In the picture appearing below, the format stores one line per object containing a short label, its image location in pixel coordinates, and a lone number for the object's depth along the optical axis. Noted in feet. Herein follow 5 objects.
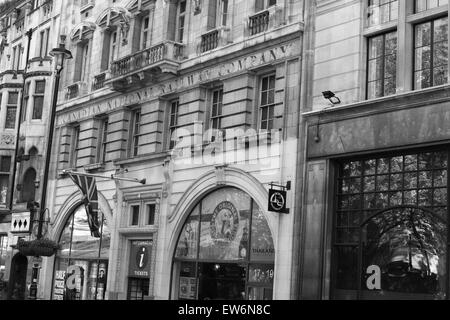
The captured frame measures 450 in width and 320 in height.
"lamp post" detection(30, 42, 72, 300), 84.41
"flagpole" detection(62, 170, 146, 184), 83.55
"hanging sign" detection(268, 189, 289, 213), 65.46
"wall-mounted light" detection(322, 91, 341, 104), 62.90
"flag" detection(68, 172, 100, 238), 86.53
